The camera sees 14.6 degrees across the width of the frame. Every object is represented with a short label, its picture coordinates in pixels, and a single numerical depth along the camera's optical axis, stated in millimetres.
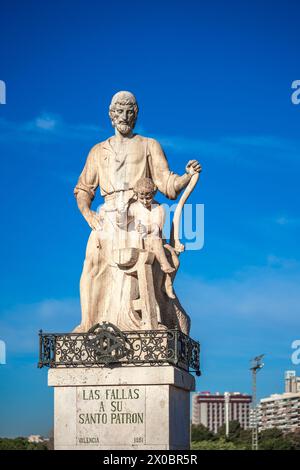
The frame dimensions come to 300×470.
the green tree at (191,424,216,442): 88206
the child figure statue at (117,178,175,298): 25594
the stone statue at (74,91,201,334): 25469
